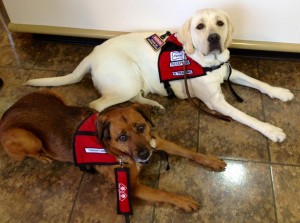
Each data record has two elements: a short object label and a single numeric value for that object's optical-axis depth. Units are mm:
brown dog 1845
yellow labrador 2271
